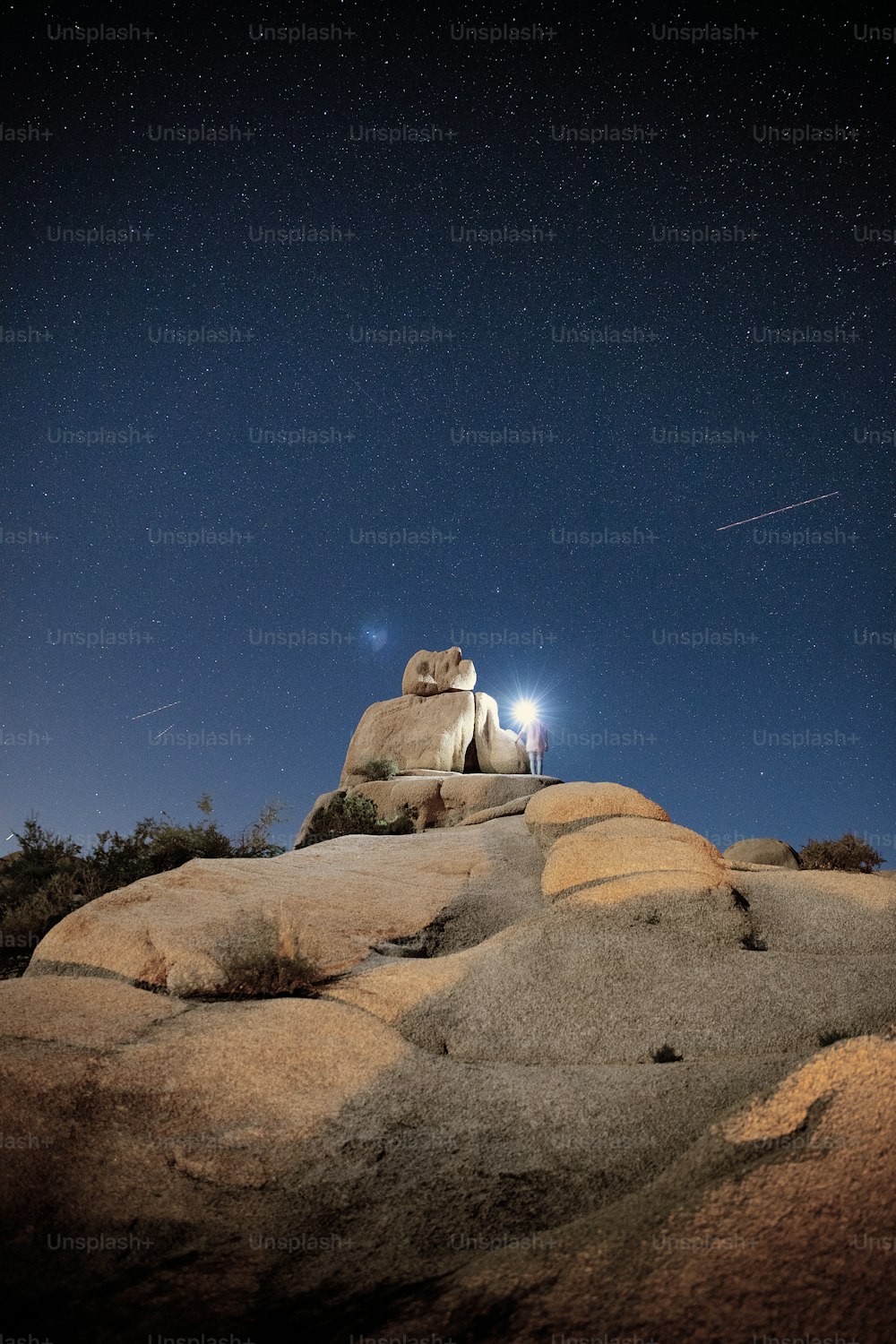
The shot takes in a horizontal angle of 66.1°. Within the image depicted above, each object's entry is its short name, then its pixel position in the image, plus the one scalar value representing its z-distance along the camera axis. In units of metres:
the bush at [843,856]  17.97
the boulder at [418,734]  30.30
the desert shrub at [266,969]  7.25
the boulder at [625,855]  9.43
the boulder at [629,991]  5.94
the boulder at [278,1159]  2.90
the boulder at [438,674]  33.31
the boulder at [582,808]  12.65
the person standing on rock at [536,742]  34.56
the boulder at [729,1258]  2.21
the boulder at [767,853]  19.34
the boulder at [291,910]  7.78
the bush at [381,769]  28.95
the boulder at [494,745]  31.85
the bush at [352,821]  22.34
